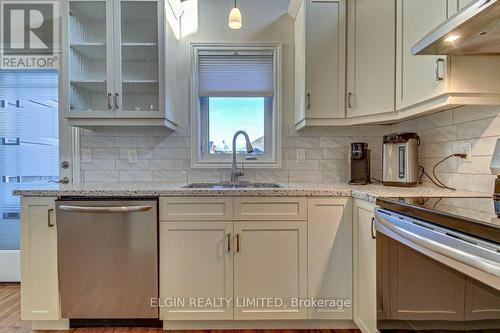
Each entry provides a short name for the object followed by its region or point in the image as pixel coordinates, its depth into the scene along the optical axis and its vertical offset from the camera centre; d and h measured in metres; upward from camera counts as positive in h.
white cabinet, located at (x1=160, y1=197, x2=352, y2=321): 1.80 -0.56
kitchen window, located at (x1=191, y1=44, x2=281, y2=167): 2.40 +0.54
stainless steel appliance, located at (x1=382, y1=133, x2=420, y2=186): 1.84 +0.03
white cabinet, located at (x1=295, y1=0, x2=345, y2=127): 2.09 +0.76
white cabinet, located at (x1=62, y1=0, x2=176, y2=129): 2.06 +0.74
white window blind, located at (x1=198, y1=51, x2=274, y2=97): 2.41 +0.75
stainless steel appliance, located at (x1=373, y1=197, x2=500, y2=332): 0.83 -0.36
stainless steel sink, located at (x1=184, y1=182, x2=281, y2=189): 2.17 -0.17
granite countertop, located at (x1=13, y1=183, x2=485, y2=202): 1.77 -0.18
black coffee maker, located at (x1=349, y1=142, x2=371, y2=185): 2.14 +0.00
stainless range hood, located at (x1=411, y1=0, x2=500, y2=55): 0.99 +0.53
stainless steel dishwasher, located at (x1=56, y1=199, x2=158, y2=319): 1.78 -0.59
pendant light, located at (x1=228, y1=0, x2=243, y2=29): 1.82 +0.93
